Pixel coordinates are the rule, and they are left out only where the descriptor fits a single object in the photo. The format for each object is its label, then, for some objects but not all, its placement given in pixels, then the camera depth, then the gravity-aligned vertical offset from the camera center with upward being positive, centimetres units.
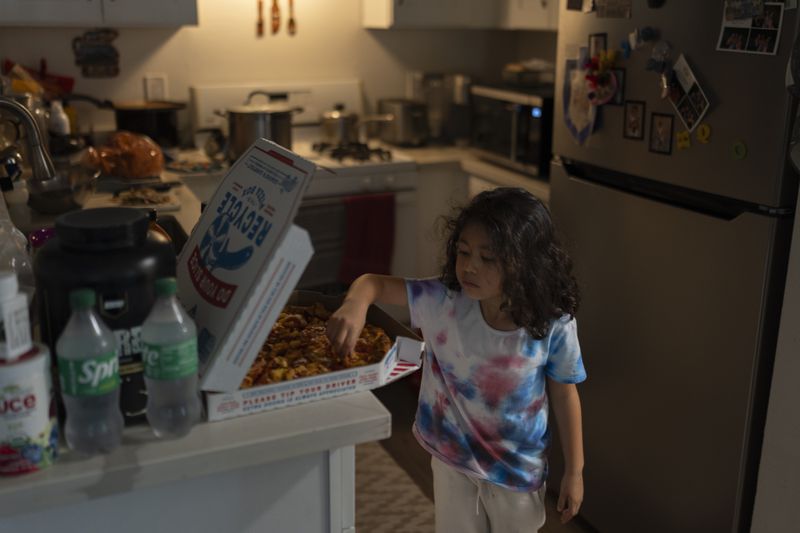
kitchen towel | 335 -78
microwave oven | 310 -34
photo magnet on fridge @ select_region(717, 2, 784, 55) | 170 +1
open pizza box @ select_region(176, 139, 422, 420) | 99 -30
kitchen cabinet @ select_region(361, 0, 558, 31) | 353 +9
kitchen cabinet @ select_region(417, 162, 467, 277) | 354 -64
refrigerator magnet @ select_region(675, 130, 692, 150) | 196 -23
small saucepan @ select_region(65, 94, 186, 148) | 335 -32
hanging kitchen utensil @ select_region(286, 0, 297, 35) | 374 +4
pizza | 108 -42
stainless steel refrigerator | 180 -55
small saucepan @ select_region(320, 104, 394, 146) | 365 -38
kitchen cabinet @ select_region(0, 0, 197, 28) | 295 +7
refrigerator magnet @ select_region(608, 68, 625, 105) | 214 -12
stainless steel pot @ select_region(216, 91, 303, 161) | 326 -34
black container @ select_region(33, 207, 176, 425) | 93 -26
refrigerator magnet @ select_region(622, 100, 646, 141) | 210 -20
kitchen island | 92 -49
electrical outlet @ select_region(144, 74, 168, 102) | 359 -22
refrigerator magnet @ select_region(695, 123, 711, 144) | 190 -21
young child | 153 -59
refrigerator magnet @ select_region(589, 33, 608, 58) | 220 -2
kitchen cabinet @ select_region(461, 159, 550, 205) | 302 -52
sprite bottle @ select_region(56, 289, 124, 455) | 89 -34
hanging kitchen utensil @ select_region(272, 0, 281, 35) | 369 +7
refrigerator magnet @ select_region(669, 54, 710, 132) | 191 -13
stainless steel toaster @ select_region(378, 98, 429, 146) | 374 -37
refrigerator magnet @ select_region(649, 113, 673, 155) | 202 -22
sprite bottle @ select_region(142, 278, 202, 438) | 93 -34
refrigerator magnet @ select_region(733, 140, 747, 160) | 181 -23
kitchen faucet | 161 -30
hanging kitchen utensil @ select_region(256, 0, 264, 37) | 367 +5
